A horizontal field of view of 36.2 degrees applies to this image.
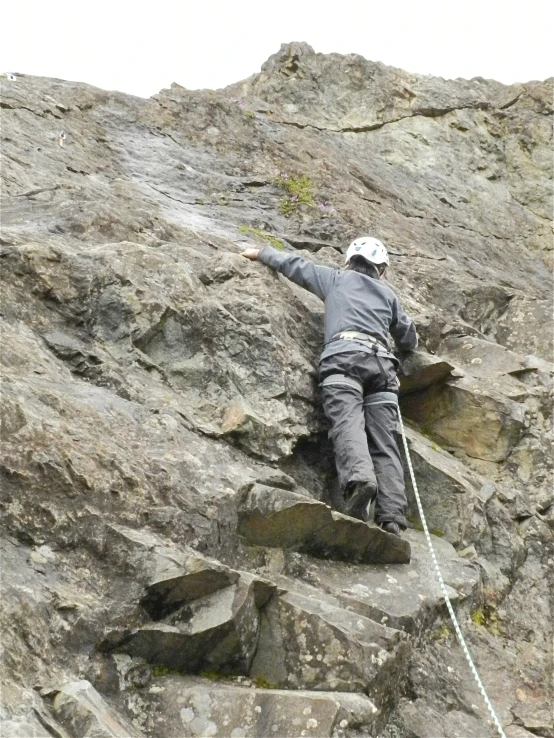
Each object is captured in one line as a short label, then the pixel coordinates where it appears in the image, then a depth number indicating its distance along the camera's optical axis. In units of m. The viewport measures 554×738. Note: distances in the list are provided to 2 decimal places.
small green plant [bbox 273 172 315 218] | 14.37
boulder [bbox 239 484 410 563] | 7.30
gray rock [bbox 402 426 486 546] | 9.11
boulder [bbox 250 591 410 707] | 6.25
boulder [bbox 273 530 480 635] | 7.05
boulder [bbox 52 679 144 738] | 5.00
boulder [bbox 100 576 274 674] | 5.95
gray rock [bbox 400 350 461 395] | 10.17
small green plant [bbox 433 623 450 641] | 7.68
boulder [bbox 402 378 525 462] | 10.36
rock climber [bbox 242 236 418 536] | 8.28
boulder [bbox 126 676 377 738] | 5.62
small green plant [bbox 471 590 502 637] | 8.40
